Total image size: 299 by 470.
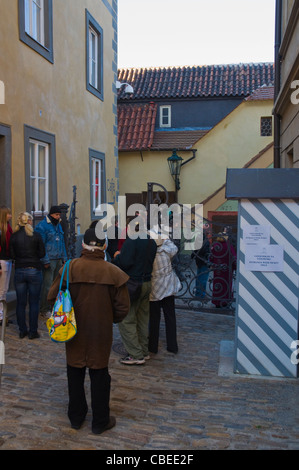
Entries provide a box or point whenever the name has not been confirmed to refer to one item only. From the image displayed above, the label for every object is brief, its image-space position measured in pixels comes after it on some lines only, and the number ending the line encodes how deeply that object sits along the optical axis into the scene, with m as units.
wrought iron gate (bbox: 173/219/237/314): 8.67
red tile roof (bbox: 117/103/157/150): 19.16
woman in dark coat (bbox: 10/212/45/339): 6.68
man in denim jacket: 7.71
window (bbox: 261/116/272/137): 18.26
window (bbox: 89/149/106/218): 12.95
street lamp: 18.25
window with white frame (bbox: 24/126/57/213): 8.83
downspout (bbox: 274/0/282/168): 10.42
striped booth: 5.47
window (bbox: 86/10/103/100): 12.70
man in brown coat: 4.14
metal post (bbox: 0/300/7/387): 4.02
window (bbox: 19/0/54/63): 8.59
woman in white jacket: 6.43
